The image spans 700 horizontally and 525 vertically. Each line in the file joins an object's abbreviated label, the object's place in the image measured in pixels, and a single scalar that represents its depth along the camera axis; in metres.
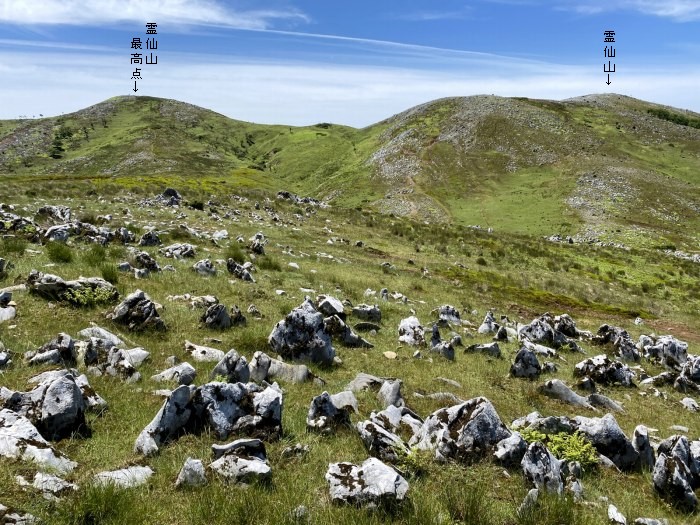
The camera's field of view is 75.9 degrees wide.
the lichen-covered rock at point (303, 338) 12.20
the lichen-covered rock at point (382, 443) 7.21
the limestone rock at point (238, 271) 20.31
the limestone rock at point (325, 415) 7.96
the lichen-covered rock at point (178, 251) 22.08
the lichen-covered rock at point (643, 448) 8.75
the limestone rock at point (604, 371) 15.33
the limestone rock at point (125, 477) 5.55
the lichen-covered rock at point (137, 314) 11.94
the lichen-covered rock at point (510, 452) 7.44
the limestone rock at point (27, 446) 5.71
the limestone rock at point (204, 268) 19.47
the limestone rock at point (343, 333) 14.45
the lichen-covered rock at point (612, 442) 8.68
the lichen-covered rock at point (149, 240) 23.81
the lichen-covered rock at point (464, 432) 7.55
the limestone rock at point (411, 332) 15.84
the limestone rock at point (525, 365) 14.30
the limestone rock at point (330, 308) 16.27
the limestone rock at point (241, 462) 6.01
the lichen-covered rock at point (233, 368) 9.30
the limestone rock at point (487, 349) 16.06
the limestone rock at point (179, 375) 9.16
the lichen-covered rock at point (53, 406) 6.57
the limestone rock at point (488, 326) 20.18
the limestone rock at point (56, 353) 8.75
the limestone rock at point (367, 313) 17.80
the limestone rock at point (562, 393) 12.53
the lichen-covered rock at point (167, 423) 6.60
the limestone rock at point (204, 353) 10.80
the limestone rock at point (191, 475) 5.84
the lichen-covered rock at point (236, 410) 7.28
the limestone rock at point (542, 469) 6.88
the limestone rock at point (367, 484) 5.78
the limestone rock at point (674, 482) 7.38
